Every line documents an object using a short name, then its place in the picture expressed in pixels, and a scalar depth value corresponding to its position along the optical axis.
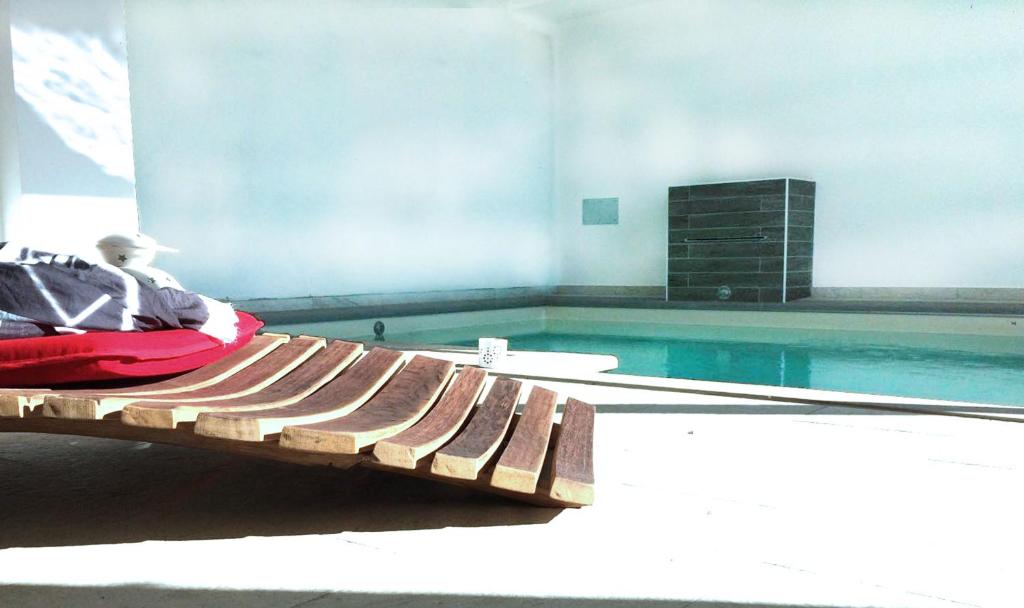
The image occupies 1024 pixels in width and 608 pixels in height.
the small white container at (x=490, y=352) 4.23
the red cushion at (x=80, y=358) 1.75
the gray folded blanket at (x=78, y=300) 1.83
